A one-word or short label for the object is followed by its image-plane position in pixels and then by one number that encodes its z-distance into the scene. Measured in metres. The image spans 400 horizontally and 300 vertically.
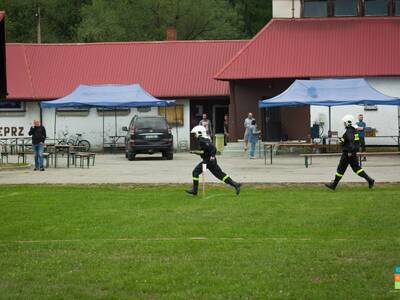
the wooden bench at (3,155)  38.12
